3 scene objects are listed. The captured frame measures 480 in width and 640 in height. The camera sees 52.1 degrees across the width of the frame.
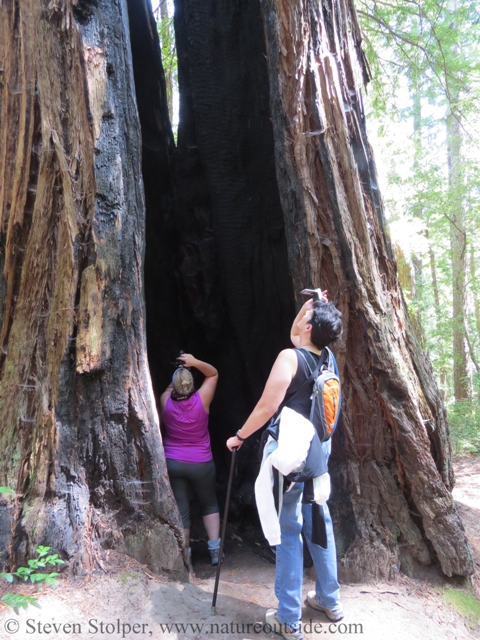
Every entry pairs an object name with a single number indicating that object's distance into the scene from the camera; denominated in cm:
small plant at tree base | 248
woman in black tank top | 272
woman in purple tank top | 405
